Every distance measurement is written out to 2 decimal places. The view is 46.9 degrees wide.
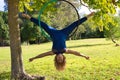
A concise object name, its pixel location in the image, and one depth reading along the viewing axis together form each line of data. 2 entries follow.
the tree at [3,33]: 26.04
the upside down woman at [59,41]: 3.88
